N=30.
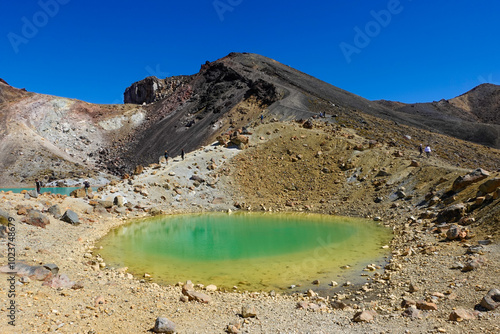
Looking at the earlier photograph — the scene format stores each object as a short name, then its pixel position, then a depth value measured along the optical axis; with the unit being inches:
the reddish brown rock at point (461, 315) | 308.0
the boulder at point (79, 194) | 1057.5
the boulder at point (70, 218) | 814.5
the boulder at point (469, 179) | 808.3
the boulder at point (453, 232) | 576.2
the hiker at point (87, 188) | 1101.1
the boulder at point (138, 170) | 1343.8
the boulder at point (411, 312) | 326.3
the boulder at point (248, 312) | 344.2
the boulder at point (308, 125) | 1545.3
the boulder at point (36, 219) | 714.2
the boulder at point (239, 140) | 1473.9
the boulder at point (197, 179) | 1269.9
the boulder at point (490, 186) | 684.7
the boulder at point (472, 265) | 432.1
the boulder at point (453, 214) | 688.4
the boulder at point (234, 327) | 311.2
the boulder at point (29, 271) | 401.4
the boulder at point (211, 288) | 448.5
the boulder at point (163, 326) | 302.5
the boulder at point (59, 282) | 387.5
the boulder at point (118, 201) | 1066.8
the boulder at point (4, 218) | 643.5
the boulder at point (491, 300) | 316.5
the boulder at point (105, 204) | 1013.8
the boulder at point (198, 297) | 383.2
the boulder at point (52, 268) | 432.5
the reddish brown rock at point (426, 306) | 338.3
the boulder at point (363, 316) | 329.4
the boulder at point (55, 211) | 823.1
